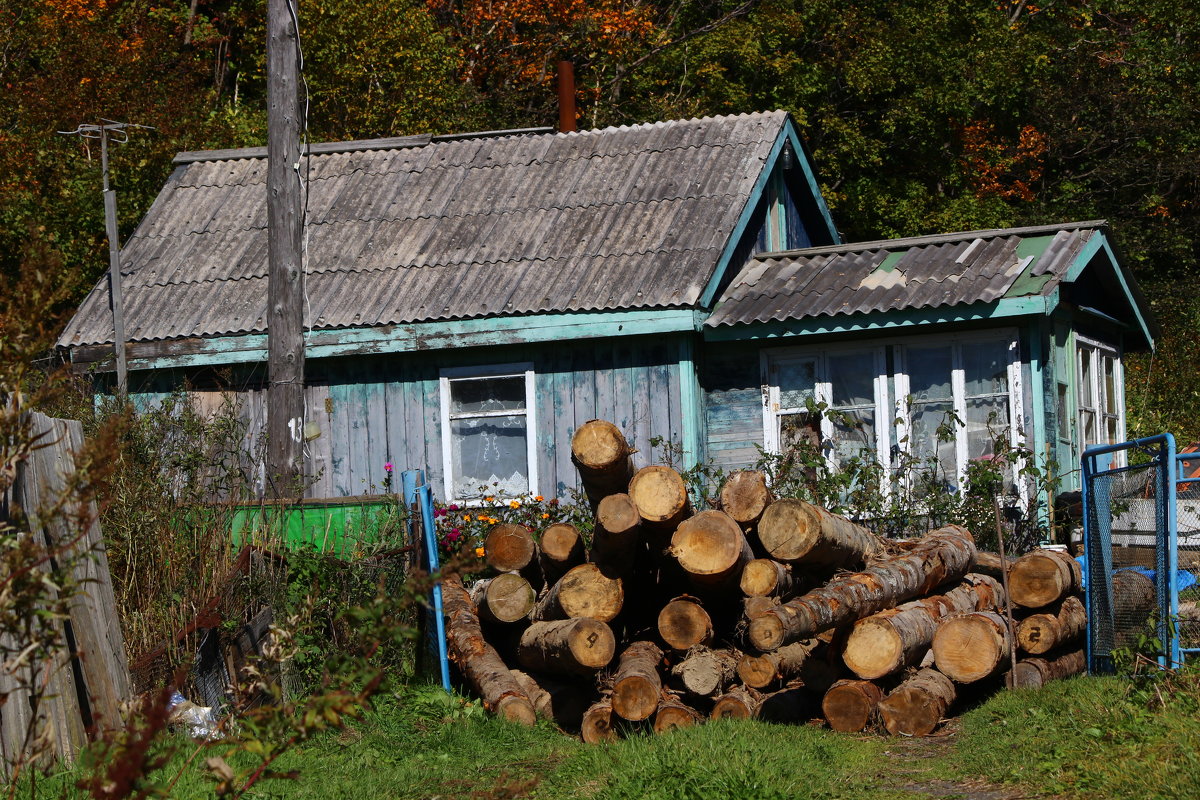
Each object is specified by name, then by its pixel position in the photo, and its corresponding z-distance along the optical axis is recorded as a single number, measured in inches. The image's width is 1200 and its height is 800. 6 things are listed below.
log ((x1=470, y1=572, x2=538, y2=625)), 689.5
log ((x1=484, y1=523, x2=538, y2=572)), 702.9
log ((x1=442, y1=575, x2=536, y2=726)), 649.4
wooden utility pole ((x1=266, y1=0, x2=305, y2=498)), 921.6
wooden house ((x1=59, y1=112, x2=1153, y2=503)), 956.8
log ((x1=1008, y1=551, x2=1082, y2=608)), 689.5
